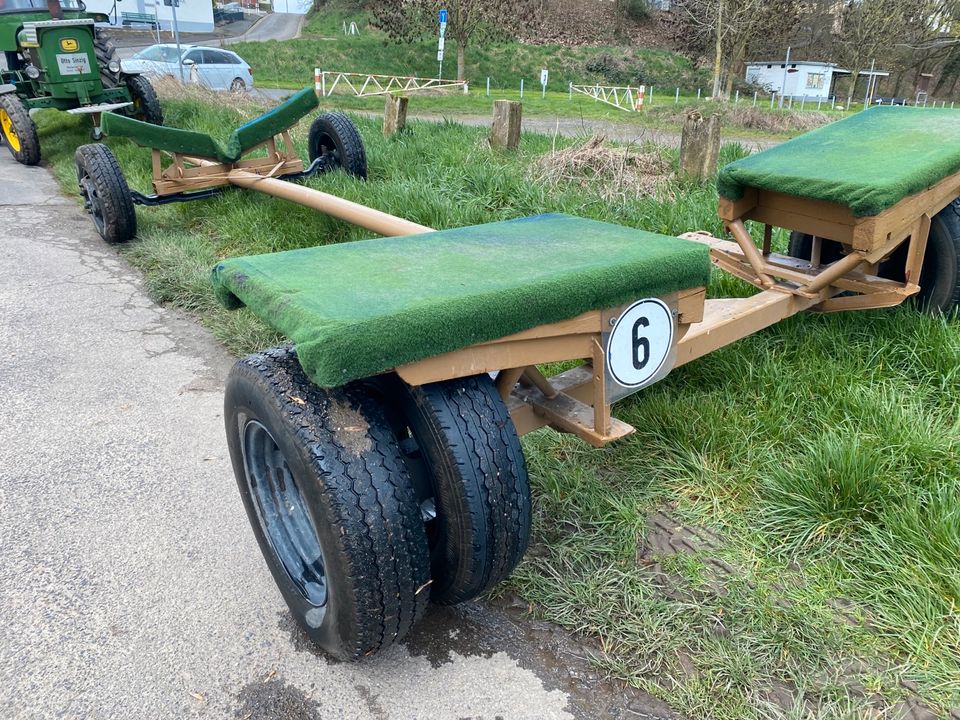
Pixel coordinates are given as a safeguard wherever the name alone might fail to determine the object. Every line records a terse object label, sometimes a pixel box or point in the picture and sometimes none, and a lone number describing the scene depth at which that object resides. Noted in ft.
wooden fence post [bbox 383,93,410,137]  25.95
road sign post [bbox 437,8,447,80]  77.84
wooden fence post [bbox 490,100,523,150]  21.88
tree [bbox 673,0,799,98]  76.48
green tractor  29.53
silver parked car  64.95
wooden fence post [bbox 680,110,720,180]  18.49
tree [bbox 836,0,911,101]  84.28
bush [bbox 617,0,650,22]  135.68
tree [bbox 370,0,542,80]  93.86
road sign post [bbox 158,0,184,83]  50.79
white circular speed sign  6.65
